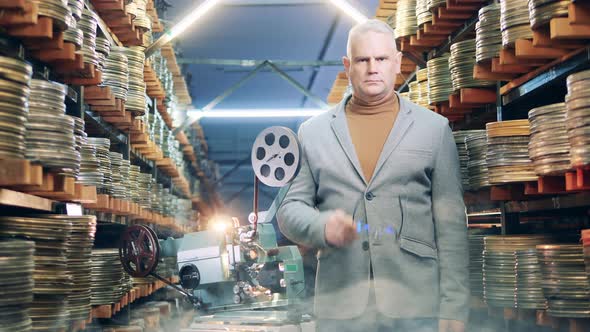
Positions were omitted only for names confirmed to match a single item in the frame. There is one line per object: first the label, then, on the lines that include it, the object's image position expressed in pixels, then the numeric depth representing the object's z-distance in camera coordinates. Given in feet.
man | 11.76
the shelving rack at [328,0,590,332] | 17.33
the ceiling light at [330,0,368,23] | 36.24
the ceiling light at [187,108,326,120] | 54.86
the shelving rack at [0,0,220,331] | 17.31
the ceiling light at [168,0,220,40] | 35.83
